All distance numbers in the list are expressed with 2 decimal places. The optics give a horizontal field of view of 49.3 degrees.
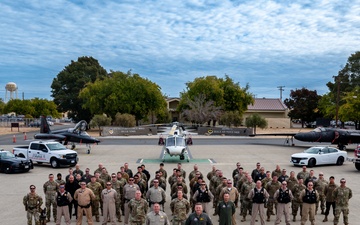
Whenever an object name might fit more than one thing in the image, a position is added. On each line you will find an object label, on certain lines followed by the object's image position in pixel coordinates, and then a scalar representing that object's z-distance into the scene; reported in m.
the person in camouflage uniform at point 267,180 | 13.14
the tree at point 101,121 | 62.03
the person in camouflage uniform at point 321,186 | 12.81
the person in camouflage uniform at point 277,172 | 14.78
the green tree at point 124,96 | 64.94
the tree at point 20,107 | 101.06
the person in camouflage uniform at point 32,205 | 11.20
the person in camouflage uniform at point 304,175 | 14.17
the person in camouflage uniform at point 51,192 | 12.41
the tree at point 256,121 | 60.53
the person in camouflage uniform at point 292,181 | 13.12
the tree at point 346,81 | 85.38
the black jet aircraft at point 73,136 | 32.25
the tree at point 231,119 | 64.59
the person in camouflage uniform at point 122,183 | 12.79
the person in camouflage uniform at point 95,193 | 12.28
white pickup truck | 23.83
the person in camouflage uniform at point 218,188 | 12.05
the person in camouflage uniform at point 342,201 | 11.66
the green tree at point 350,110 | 54.88
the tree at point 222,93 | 73.31
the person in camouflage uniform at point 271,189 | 12.65
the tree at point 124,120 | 60.97
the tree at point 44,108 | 98.73
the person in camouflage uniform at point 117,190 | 12.50
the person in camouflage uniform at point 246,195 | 12.41
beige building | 99.75
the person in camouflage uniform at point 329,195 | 12.52
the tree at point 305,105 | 92.00
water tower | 184.38
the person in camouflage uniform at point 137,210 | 9.66
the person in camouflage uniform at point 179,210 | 9.65
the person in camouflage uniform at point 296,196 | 12.48
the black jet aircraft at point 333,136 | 33.78
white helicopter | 26.08
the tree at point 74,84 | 80.44
